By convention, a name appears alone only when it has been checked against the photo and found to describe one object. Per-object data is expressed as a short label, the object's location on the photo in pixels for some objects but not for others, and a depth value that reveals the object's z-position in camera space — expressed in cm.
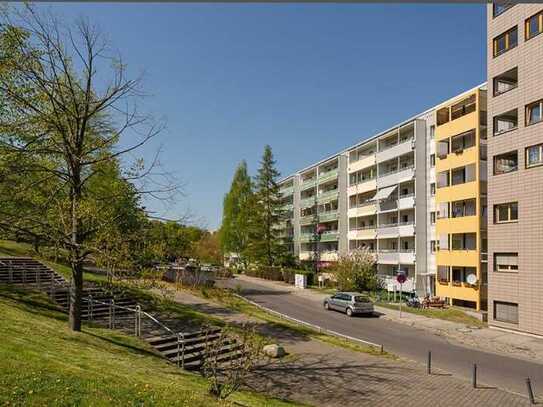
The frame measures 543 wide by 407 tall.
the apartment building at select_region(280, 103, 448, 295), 4344
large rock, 1758
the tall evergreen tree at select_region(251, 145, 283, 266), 6500
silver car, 3178
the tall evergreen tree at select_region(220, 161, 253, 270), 7369
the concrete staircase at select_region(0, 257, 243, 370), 1614
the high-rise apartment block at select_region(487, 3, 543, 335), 2534
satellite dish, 3400
